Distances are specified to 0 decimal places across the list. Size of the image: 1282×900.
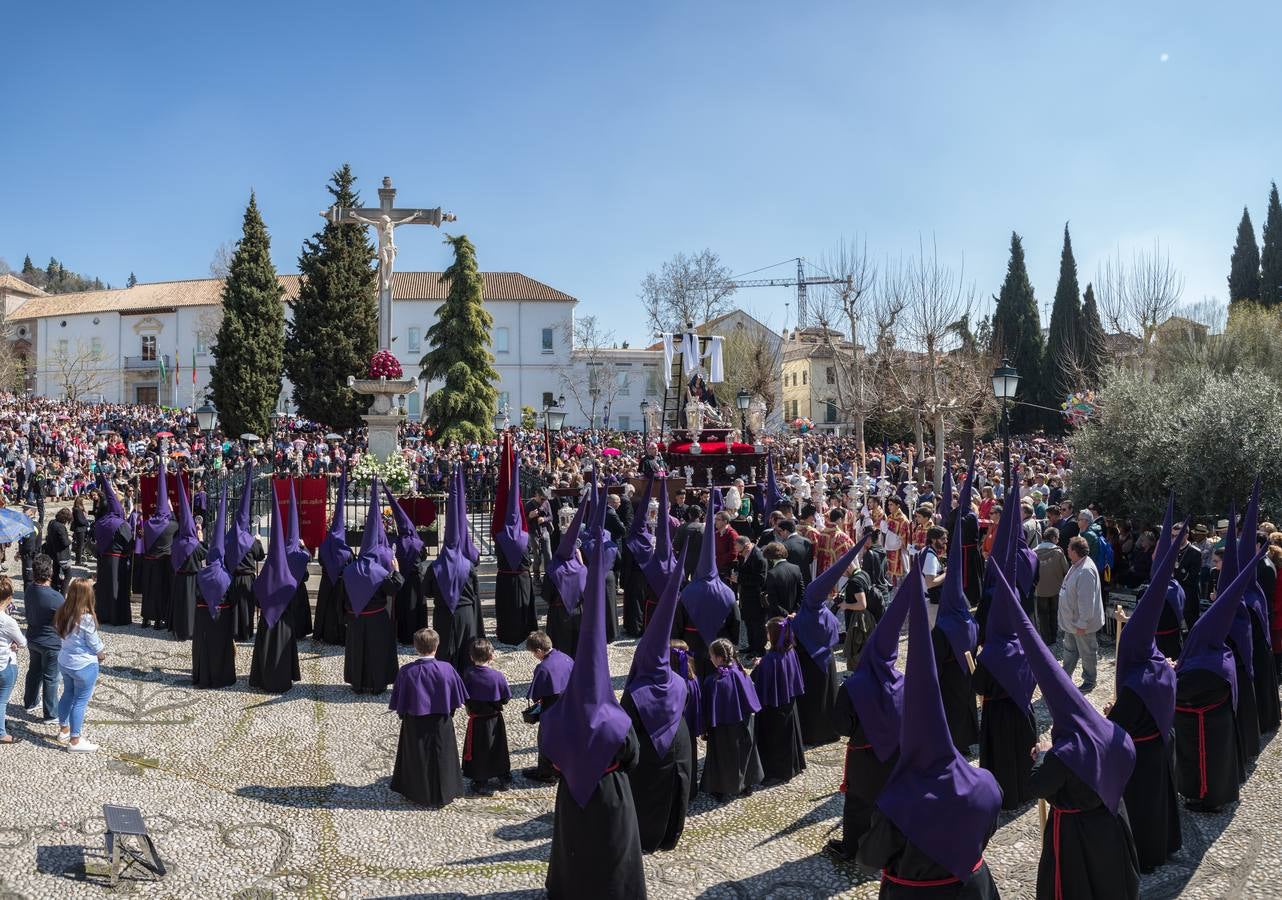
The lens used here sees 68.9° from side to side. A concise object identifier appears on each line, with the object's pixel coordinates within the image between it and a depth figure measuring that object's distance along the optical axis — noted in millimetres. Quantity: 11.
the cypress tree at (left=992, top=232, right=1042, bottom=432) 55750
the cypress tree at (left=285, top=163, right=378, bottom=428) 40125
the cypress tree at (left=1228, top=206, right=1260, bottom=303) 53750
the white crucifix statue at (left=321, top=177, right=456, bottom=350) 22797
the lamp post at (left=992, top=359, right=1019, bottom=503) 14769
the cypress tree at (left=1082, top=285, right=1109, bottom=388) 36844
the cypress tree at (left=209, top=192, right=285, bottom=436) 38438
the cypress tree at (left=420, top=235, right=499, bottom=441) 37562
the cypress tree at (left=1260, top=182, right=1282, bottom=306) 52250
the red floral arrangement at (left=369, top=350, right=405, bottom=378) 20359
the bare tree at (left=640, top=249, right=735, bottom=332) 52781
